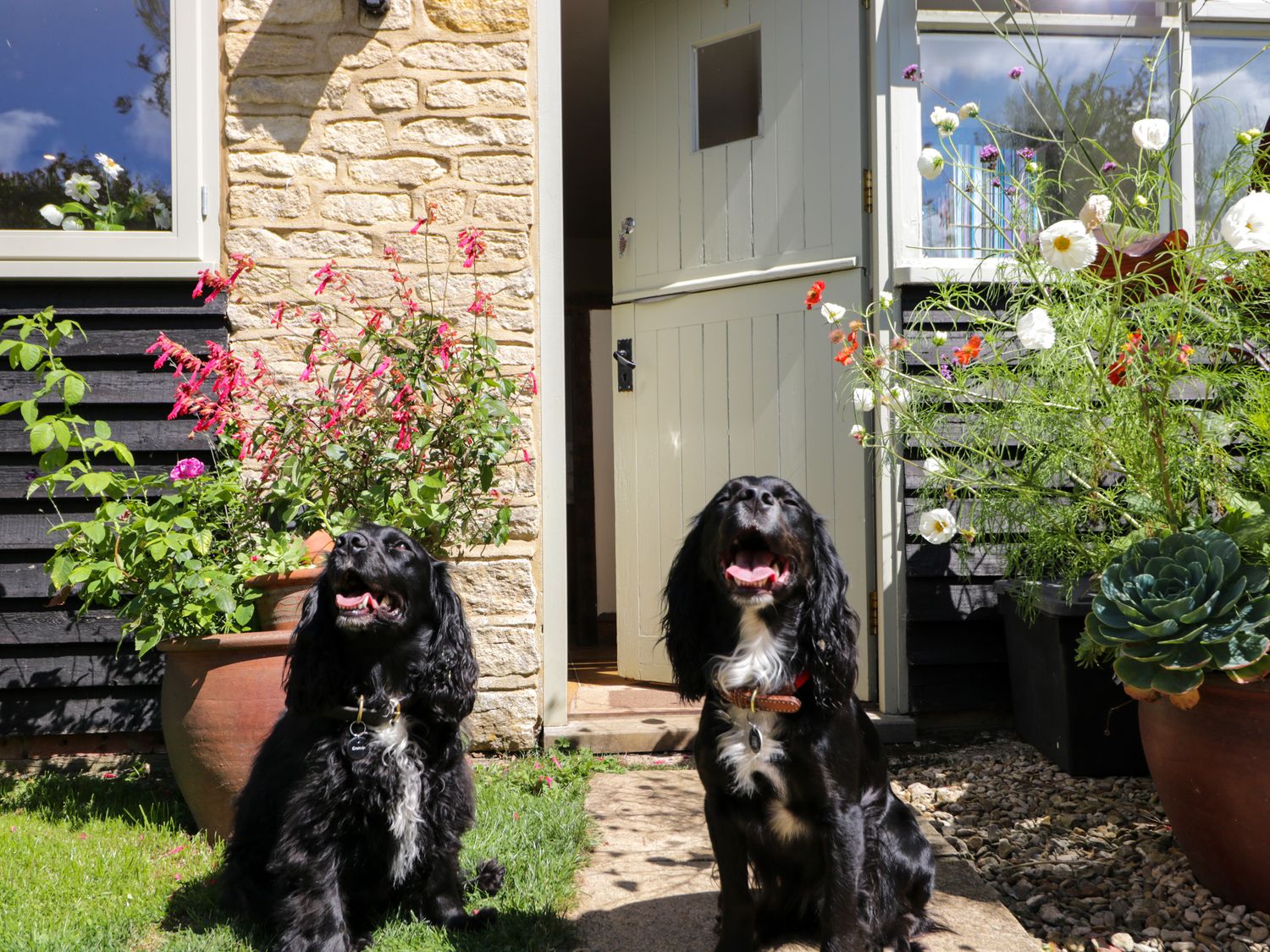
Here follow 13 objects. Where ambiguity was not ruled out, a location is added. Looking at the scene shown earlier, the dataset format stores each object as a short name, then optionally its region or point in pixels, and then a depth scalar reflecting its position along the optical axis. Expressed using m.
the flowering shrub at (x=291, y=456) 3.30
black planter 3.76
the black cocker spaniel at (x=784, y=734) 2.18
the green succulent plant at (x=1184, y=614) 2.37
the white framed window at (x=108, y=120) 4.25
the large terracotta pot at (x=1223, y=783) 2.47
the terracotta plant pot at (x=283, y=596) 3.31
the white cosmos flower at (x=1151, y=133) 2.56
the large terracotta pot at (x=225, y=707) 3.20
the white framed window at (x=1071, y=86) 4.39
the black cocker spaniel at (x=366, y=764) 2.43
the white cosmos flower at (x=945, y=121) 2.77
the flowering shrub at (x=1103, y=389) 2.57
